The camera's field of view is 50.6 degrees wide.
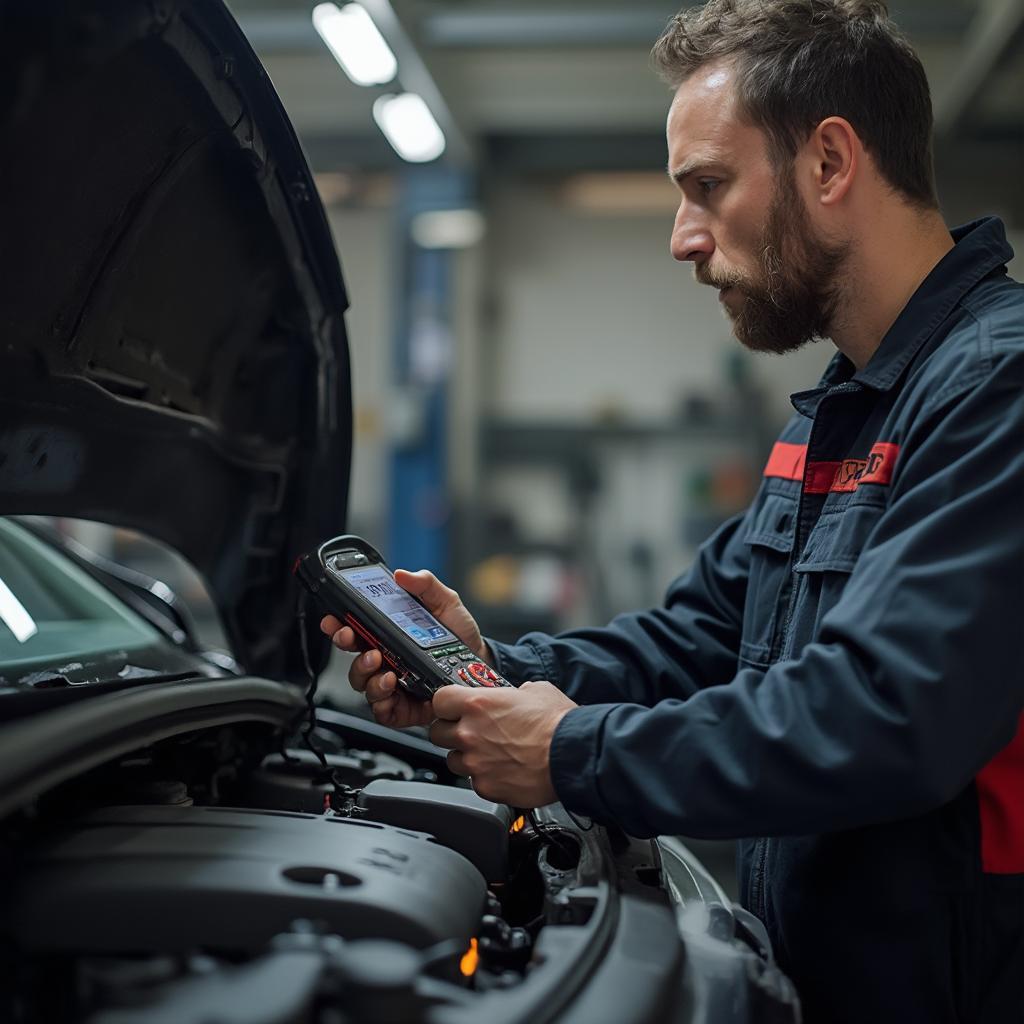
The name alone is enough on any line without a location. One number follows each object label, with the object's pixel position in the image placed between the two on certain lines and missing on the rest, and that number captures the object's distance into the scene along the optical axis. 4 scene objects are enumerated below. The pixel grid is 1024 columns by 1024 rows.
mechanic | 0.96
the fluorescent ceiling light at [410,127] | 5.05
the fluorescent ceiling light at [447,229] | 6.47
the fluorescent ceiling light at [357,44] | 3.93
